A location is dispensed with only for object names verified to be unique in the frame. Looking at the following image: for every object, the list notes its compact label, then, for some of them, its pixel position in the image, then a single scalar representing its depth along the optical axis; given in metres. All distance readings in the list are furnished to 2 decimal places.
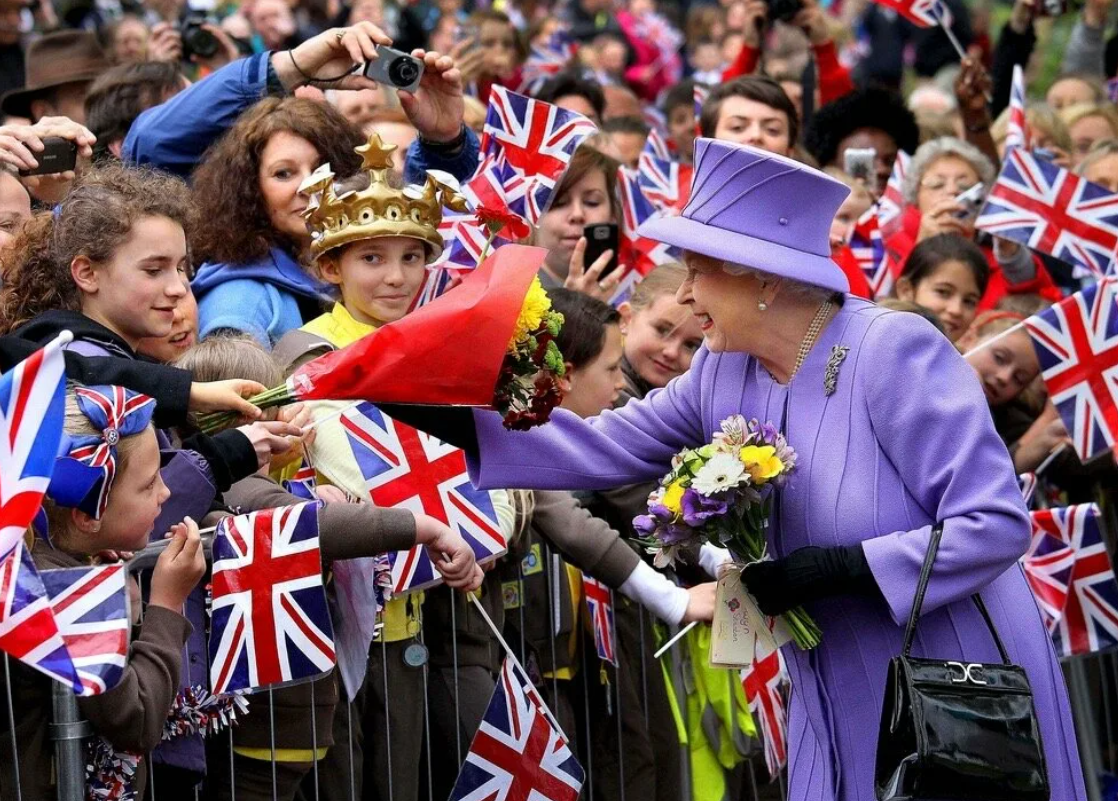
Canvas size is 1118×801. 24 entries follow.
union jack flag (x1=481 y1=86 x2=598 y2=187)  13.05
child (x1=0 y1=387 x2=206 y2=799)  7.66
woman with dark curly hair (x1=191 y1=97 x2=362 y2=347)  11.45
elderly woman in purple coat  8.26
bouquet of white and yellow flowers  8.28
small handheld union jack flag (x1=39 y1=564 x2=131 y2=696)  7.10
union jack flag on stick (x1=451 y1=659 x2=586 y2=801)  10.22
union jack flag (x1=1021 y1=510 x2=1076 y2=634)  13.41
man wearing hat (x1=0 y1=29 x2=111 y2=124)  16.05
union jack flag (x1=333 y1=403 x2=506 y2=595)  9.95
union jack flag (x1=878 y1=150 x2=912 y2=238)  17.69
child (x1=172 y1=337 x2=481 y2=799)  9.46
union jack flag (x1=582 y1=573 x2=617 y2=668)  11.52
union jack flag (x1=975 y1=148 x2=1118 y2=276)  15.62
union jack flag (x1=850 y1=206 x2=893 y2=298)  15.95
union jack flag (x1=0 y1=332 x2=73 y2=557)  6.78
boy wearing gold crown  10.22
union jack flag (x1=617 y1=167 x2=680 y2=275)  15.45
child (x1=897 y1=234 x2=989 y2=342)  14.98
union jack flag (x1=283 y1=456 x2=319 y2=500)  9.79
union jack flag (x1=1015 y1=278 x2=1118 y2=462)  13.70
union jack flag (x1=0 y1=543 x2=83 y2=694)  6.79
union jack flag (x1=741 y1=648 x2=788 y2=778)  11.70
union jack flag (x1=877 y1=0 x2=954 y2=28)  19.36
